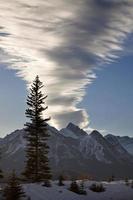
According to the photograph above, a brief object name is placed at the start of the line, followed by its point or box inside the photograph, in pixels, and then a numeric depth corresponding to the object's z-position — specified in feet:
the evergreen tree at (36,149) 168.14
